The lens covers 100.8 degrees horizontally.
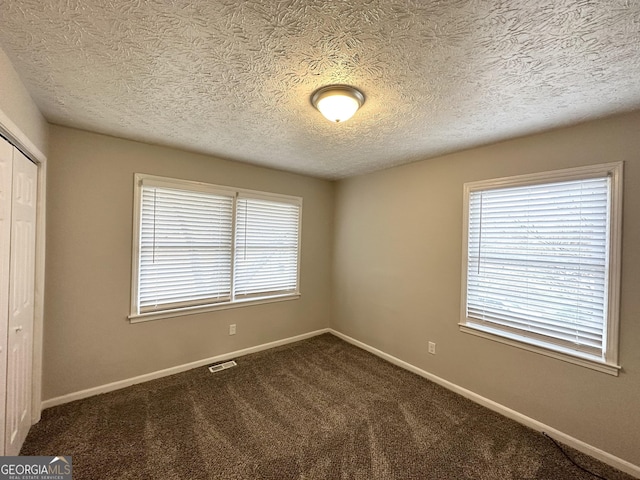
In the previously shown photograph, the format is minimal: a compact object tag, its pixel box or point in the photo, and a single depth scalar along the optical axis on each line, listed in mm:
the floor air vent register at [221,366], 3000
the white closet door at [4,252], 1470
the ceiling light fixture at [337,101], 1632
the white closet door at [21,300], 1636
